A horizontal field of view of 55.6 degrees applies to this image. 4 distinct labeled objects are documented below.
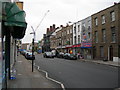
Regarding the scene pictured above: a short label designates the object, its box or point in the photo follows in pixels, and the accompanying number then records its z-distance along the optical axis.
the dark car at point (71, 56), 23.21
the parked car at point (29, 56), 21.81
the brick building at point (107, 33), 17.56
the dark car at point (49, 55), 27.18
